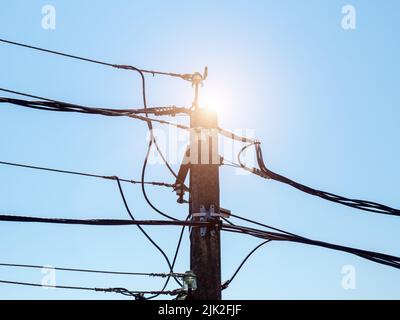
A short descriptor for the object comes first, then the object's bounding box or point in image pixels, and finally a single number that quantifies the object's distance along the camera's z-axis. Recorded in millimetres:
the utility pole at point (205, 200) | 7148
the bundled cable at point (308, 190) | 8750
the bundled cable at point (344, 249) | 7285
